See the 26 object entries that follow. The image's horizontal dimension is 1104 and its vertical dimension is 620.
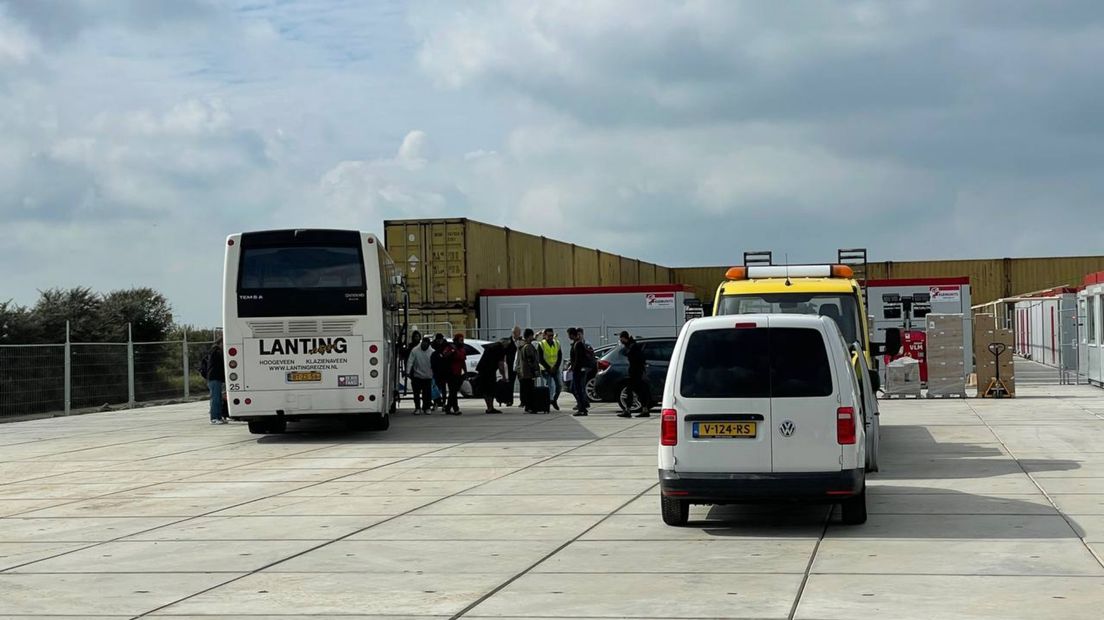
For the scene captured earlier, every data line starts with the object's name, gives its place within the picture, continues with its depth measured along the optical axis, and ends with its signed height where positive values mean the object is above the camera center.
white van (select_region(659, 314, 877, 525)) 11.28 -0.67
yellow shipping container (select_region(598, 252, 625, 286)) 67.75 +3.37
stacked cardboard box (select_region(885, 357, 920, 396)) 31.69 -1.01
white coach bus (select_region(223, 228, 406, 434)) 22.70 +0.28
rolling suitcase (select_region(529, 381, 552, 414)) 29.22 -1.25
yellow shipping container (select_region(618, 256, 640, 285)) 72.69 +3.50
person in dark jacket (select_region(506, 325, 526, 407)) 30.08 -0.30
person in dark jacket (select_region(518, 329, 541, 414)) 28.88 -0.60
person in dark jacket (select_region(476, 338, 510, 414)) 28.81 -0.56
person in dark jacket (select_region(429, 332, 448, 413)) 28.52 -0.44
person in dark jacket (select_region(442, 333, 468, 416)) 28.77 -0.53
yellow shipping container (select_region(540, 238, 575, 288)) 56.16 +3.08
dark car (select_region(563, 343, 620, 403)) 30.69 -0.90
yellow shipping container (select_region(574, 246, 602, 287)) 62.25 +3.19
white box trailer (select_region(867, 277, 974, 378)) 41.12 +1.02
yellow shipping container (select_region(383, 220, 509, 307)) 42.84 +2.54
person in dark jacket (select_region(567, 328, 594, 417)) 28.12 -0.57
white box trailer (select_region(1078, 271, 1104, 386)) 33.00 +0.01
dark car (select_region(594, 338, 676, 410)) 28.59 -0.72
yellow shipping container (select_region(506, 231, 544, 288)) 49.62 +2.92
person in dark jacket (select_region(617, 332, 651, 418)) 26.47 -0.69
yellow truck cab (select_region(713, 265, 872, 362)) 18.11 +0.45
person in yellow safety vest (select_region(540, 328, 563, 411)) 29.95 -0.40
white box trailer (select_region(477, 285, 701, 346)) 42.81 +0.87
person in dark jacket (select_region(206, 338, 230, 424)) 27.59 -0.76
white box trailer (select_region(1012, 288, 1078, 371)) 38.69 +0.03
